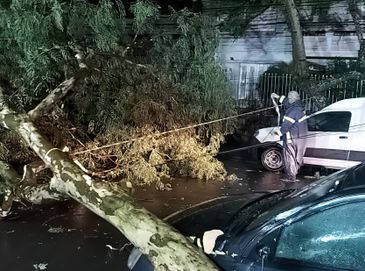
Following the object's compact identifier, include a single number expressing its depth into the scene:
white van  9.66
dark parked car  2.68
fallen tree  3.45
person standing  9.59
